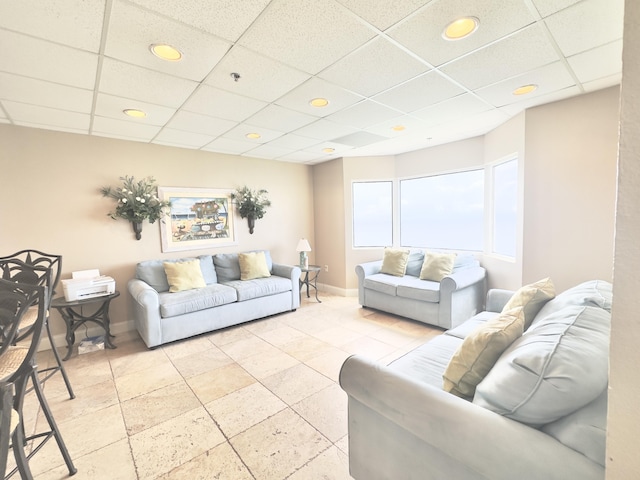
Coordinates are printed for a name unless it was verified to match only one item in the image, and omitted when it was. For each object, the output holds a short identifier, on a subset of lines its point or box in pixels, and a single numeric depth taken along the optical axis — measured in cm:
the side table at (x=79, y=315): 301
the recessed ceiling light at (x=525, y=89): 243
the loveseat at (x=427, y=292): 345
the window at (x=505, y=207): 349
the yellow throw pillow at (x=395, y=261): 439
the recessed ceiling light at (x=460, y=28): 157
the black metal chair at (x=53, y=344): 194
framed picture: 407
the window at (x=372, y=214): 526
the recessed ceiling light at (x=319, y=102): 255
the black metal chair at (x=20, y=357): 115
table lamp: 495
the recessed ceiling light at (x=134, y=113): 270
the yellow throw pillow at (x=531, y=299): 189
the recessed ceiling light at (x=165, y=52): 172
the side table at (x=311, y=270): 479
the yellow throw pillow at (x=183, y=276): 365
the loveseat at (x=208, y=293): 320
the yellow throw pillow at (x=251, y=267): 431
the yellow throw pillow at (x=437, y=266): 393
